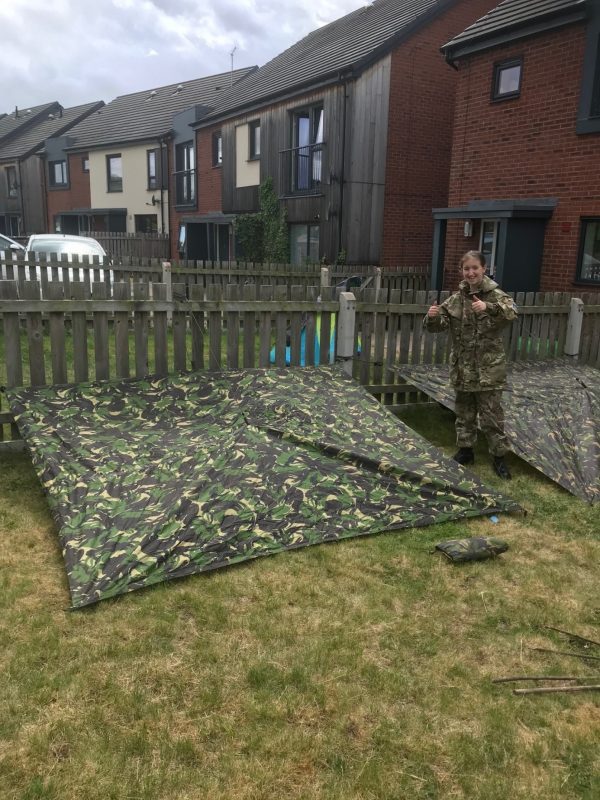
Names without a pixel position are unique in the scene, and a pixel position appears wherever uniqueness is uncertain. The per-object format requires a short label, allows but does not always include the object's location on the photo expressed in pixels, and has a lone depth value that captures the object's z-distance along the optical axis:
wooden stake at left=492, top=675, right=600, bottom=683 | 2.99
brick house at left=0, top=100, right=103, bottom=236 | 39.16
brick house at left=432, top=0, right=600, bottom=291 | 11.97
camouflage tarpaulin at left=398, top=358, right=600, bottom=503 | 5.34
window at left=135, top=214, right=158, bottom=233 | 32.16
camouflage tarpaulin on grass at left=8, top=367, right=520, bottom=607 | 3.81
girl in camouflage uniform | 5.36
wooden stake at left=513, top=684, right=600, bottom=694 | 2.92
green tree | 21.17
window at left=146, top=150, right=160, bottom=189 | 30.67
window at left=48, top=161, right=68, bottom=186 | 37.53
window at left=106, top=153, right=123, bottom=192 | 33.15
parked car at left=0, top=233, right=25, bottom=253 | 16.55
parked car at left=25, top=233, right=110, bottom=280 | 15.41
